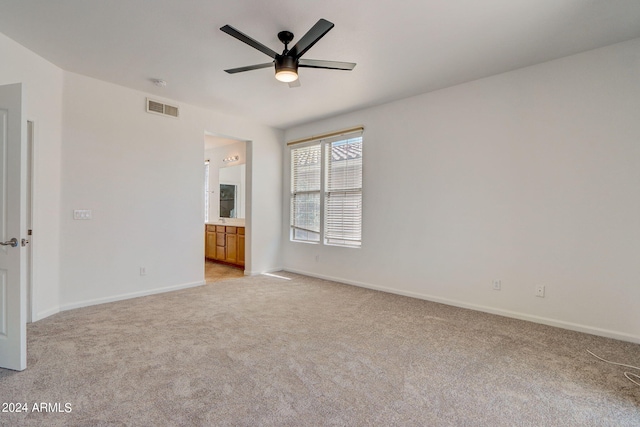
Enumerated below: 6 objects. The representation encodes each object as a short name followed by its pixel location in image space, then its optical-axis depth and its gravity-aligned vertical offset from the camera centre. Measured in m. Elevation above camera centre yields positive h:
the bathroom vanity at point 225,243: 6.17 -0.75
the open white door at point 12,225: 2.16 -0.15
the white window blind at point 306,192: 5.42 +0.32
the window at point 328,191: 4.91 +0.33
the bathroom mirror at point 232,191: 6.77 +0.39
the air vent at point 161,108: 4.16 +1.38
